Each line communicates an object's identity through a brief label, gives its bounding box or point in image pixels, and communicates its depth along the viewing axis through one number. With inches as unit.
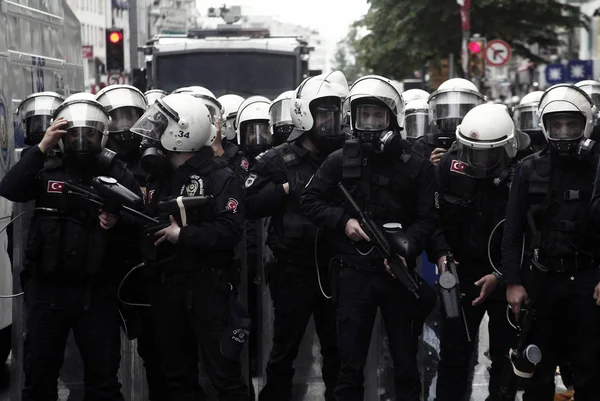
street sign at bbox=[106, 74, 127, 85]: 1034.0
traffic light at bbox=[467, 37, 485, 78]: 1011.9
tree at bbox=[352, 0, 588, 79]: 1178.6
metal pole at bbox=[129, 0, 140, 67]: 862.2
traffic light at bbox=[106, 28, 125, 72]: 933.2
